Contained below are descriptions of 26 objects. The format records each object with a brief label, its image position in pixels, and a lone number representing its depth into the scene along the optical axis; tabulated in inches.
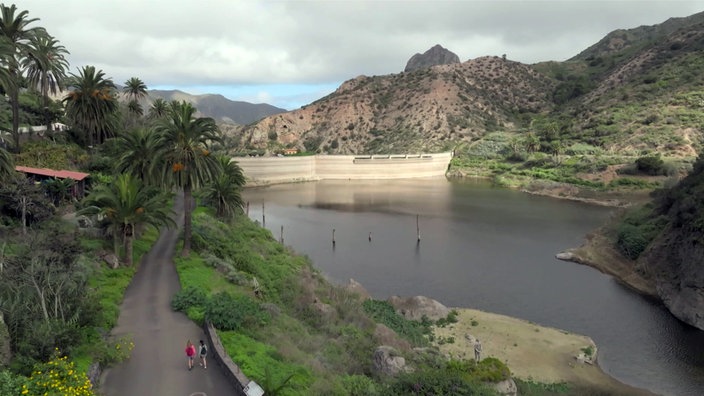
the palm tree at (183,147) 1277.1
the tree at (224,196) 1916.8
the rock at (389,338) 1198.9
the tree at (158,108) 3383.4
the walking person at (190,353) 797.9
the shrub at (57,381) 639.1
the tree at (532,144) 5369.1
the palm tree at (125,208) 1198.9
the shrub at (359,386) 779.4
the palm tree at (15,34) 1766.7
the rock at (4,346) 691.4
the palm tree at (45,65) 1980.8
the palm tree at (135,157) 1656.0
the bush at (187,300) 1027.3
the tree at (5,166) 1114.1
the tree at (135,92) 3281.0
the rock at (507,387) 961.5
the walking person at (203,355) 809.5
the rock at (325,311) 1255.5
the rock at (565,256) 2356.2
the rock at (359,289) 1712.6
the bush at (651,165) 4074.8
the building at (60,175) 1649.9
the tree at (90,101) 2138.3
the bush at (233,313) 946.7
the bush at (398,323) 1417.3
